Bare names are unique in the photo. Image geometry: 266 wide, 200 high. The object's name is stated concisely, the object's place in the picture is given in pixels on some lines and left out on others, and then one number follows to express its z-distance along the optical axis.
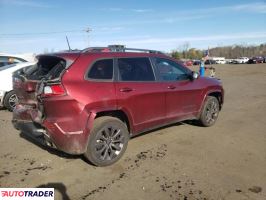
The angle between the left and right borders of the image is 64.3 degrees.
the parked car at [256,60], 47.59
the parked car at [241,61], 54.35
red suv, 3.04
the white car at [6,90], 6.19
